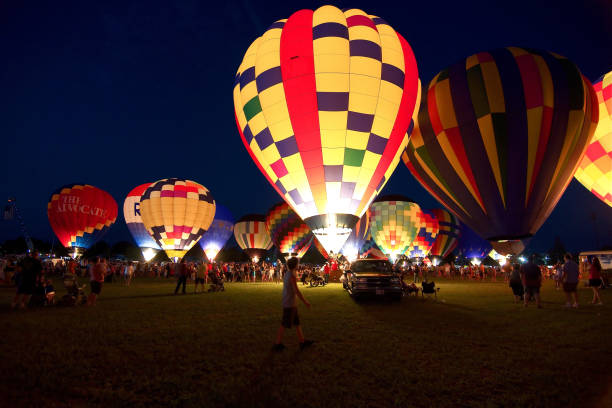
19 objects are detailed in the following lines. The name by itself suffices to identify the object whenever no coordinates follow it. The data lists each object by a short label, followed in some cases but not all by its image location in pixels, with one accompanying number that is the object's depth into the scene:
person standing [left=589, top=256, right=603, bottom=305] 9.96
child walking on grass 5.07
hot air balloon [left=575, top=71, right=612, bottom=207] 16.36
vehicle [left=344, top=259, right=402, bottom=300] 10.74
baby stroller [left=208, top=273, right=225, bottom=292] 15.65
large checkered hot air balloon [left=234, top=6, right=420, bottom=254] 12.86
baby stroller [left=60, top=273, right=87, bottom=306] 9.63
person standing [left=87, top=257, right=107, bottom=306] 9.73
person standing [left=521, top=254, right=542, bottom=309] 9.62
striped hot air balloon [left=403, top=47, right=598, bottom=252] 13.67
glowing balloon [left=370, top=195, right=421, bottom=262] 35.28
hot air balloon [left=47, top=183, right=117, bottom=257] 32.16
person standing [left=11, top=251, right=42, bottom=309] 8.75
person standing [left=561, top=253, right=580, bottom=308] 9.25
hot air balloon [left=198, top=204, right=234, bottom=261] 42.84
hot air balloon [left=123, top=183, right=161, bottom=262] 35.43
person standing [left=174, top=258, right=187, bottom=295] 14.15
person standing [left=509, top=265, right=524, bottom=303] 10.80
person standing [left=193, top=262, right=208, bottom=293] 14.97
